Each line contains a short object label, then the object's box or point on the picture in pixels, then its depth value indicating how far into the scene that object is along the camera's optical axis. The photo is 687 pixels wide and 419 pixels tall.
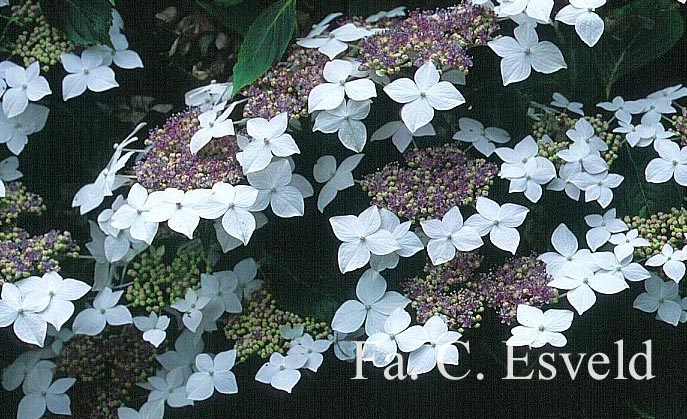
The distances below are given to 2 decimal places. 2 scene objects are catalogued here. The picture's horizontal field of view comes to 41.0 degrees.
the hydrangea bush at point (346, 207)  1.01
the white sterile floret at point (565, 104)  1.16
